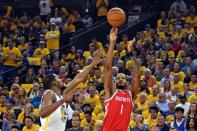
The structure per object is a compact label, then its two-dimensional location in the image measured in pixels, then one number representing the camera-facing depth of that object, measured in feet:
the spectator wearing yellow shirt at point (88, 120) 51.16
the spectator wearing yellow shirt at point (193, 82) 55.36
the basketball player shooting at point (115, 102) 31.58
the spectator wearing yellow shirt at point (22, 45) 74.75
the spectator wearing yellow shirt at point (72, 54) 69.91
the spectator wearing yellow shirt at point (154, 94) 53.98
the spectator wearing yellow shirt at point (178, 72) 57.40
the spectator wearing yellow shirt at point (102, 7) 82.34
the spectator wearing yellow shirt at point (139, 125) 47.85
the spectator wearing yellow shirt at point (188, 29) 68.58
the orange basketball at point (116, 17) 33.26
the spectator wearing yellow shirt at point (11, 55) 72.64
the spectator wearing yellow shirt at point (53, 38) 75.61
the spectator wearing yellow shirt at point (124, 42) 69.41
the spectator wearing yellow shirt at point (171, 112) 50.75
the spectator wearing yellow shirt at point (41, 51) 73.03
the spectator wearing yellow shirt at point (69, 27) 79.56
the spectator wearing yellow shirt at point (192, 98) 52.29
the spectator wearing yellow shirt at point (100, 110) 51.97
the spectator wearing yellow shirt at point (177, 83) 55.46
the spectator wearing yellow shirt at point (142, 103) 52.50
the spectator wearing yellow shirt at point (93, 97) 55.21
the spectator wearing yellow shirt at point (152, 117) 49.78
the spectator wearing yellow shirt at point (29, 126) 50.83
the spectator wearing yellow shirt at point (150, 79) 56.85
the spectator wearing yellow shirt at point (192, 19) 73.09
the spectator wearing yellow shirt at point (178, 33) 66.95
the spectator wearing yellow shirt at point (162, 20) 73.15
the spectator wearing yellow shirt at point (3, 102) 58.49
